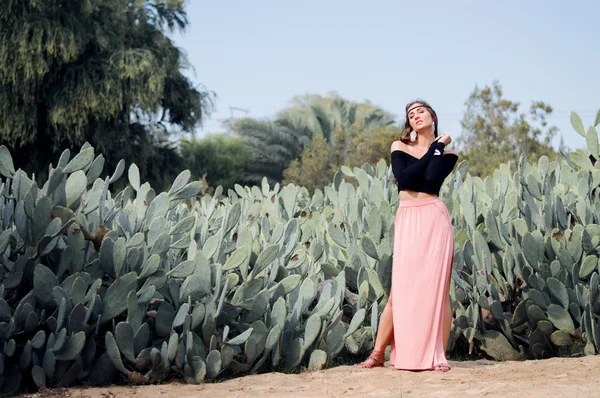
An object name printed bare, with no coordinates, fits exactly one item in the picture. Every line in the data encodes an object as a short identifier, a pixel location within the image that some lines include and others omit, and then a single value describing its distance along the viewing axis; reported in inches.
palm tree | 1499.8
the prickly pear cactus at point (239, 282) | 199.3
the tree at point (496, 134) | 1037.2
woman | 202.2
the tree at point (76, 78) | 971.9
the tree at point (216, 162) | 1451.8
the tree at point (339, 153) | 1218.0
